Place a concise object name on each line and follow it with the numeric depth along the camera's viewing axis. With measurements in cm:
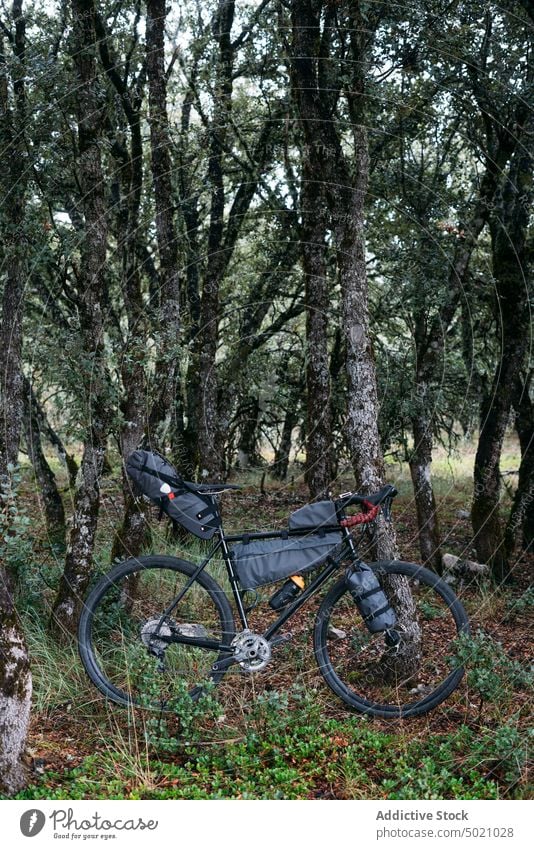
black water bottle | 595
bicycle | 583
